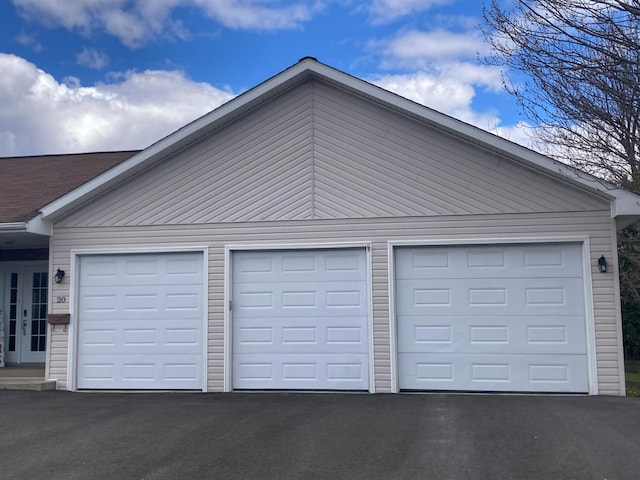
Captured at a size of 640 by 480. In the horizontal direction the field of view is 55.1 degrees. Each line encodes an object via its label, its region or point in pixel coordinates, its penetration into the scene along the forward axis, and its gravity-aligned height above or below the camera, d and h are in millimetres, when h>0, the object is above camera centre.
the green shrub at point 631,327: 15438 -487
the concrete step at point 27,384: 10156 -1197
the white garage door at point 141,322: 10164 -185
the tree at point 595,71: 7188 +3009
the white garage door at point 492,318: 9289 -149
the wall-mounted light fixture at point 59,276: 10454 +598
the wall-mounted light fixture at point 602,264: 9117 +646
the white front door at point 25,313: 12812 -31
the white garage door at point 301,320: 9734 -168
